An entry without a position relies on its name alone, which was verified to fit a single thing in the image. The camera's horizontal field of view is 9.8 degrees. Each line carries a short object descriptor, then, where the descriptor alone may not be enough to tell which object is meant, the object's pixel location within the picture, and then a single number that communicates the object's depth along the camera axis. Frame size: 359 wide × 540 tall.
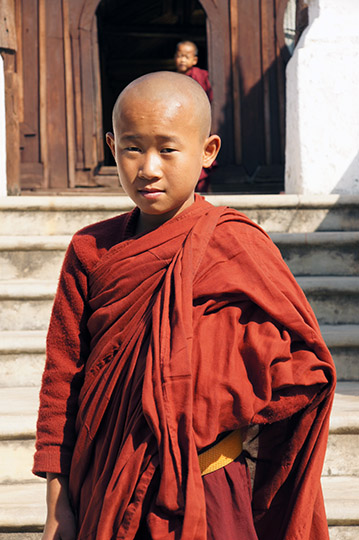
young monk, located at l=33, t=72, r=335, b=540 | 2.99
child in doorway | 9.55
